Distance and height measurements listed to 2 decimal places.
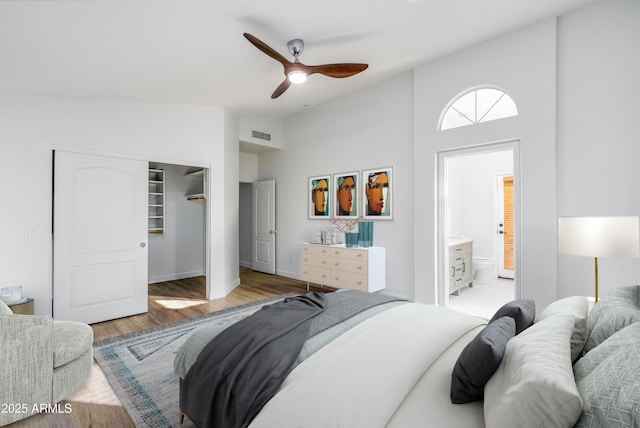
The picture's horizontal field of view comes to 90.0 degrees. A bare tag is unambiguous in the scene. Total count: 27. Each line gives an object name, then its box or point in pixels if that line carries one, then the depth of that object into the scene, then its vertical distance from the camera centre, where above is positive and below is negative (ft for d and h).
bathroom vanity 13.33 -2.13
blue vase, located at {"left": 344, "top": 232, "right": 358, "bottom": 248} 15.11 -1.18
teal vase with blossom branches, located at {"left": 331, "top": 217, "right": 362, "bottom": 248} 15.14 -0.71
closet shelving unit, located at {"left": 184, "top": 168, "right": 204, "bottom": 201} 19.02 +1.67
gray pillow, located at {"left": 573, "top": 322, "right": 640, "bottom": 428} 2.46 -1.47
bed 2.69 -1.97
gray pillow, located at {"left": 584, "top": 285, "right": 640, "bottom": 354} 4.05 -1.36
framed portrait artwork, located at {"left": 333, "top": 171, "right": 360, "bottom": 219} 16.21 +1.02
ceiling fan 9.62 +4.45
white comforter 3.66 -2.21
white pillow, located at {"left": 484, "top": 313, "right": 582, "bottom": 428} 2.64 -1.55
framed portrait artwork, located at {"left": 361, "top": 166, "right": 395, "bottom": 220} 14.80 +1.00
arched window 11.34 +3.94
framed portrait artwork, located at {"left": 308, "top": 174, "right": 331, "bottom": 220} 17.47 +0.96
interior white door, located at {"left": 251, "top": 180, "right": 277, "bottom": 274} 20.65 -0.72
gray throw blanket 4.45 -2.27
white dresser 14.07 -2.43
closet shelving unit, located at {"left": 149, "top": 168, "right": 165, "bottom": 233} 18.02 +0.73
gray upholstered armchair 6.07 -3.01
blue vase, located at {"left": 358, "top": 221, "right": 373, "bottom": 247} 14.92 -0.97
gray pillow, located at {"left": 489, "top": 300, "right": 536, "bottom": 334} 4.87 -1.55
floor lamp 6.21 -0.47
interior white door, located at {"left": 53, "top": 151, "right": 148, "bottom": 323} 11.20 -0.83
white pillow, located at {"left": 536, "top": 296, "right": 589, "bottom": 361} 4.09 -1.51
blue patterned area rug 6.57 -3.98
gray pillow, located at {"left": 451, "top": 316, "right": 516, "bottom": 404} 3.62 -1.76
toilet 14.10 -2.52
